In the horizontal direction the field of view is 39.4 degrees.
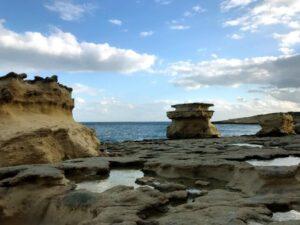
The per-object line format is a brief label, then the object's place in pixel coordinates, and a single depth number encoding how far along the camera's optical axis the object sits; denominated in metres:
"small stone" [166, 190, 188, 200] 8.59
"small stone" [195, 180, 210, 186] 10.49
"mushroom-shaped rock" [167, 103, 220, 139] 35.03
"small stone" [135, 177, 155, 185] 10.61
